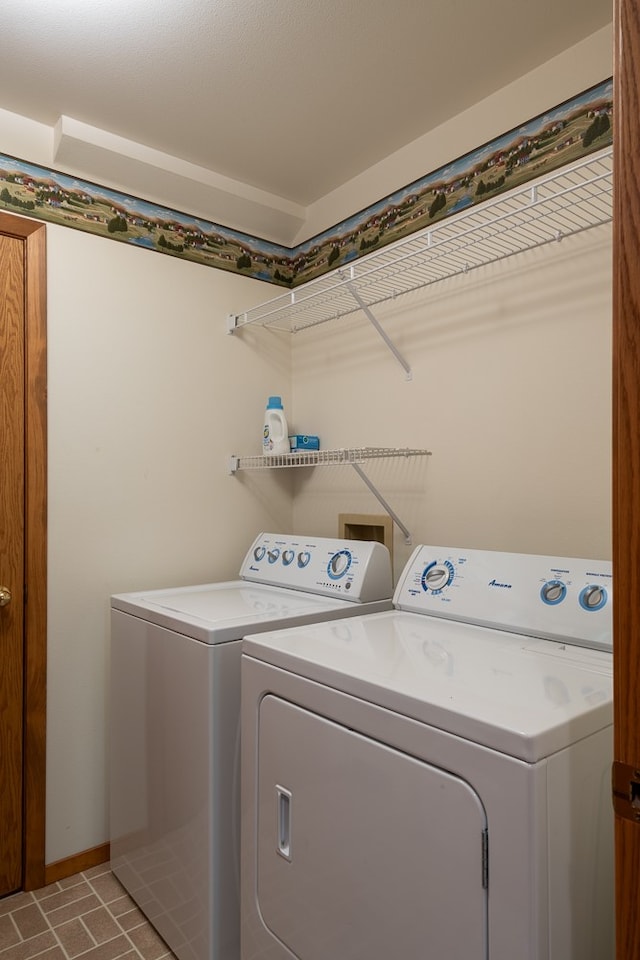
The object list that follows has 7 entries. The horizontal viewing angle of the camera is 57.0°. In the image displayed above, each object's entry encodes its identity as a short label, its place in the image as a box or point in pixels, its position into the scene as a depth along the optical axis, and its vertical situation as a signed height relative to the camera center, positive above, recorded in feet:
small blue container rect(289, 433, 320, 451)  8.18 +0.57
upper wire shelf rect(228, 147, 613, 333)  5.29 +2.46
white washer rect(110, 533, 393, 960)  4.98 -2.23
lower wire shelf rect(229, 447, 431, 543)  6.61 +0.31
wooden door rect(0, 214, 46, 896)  6.38 -0.76
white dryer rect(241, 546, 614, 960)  2.83 -1.66
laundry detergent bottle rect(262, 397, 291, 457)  7.97 +0.69
